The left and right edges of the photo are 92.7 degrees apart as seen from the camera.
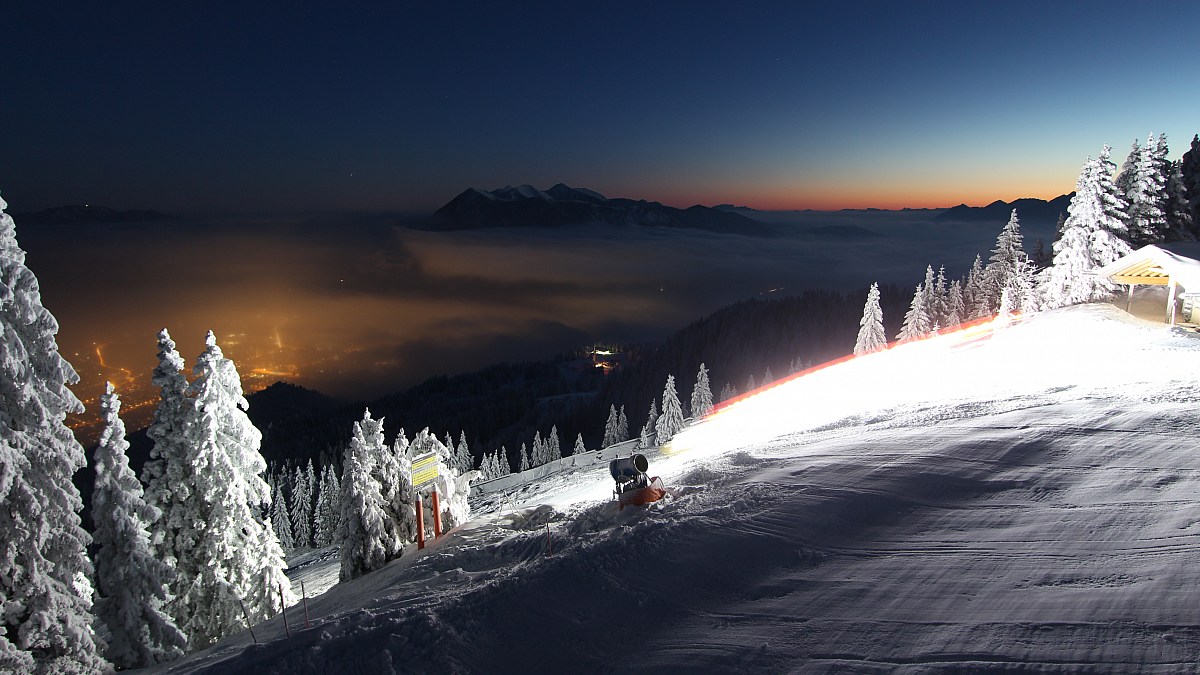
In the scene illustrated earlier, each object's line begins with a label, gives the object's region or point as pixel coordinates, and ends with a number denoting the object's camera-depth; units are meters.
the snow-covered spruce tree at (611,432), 101.56
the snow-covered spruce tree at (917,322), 64.31
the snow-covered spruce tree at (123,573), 16.44
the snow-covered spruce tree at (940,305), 72.56
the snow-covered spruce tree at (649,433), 71.15
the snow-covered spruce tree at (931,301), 69.06
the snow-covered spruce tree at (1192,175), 49.00
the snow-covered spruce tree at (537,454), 94.83
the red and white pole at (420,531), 18.83
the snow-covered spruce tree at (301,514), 84.00
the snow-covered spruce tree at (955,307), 70.50
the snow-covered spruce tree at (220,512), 18.95
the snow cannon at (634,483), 14.84
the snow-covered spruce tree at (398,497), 27.86
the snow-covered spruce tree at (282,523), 77.31
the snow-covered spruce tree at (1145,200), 41.84
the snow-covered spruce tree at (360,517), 25.98
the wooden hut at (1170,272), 28.09
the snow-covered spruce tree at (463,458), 88.81
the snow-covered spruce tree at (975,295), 68.56
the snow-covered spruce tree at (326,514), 71.50
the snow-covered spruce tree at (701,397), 85.41
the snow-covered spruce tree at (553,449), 98.88
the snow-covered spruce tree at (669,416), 70.12
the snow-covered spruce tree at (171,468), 18.55
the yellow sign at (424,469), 19.14
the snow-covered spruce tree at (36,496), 12.68
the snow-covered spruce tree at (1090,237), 40.12
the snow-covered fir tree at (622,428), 104.44
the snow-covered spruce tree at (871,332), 60.47
